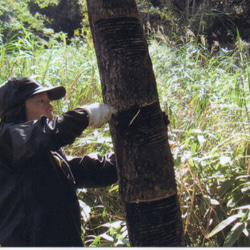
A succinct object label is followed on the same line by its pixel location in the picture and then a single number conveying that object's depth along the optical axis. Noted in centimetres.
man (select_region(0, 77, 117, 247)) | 182
